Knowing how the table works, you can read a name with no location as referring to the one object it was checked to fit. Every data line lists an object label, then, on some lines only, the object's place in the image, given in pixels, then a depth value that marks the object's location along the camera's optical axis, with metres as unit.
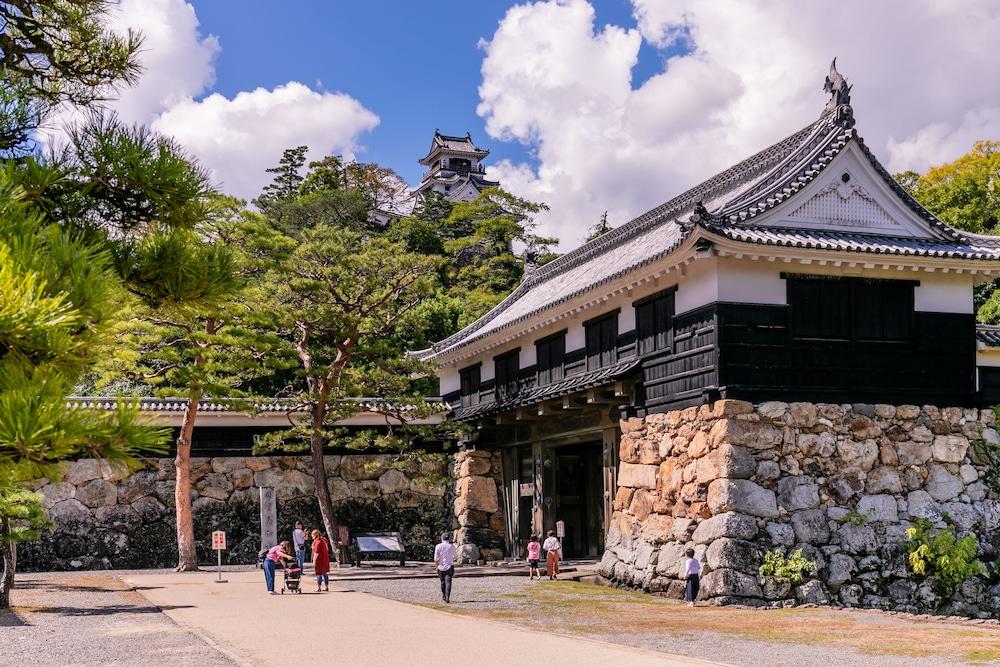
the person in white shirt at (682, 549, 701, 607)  18.34
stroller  20.28
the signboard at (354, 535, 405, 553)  27.56
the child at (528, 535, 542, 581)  23.05
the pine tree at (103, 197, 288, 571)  25.17
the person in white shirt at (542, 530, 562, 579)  22.98
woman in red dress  20.67
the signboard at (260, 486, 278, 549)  26.39
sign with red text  23.75
